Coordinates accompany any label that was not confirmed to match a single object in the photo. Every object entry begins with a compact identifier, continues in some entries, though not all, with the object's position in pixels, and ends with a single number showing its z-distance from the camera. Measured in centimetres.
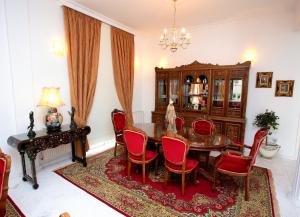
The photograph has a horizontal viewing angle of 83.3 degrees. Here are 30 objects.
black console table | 244
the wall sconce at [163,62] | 516
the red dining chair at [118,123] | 361
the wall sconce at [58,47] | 317
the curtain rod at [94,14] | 329
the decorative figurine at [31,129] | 254
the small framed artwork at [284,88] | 358
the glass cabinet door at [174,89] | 457
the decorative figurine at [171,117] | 296
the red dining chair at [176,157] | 224
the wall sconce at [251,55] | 389
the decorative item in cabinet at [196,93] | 426
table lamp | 280
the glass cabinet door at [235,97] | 382
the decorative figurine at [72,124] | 303
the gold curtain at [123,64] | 441
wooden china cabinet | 379
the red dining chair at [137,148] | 255
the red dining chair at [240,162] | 227
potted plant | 358
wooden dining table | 243
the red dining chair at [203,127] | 339
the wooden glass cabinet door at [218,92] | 396
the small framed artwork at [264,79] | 376
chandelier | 425
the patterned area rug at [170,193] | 214
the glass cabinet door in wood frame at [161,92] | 484
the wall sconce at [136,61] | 525
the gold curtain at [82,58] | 338
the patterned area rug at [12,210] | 204
